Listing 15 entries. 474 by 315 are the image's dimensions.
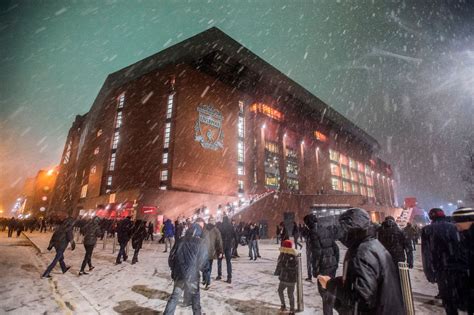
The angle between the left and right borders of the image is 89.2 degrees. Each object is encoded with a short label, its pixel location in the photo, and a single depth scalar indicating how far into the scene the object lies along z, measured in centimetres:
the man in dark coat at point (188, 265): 397
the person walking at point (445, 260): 367
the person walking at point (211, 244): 654
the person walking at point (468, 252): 359
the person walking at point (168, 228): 1486
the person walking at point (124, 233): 996
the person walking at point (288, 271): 483
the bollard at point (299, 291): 488
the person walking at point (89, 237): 805
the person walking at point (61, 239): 754
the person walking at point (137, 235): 1014
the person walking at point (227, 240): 732
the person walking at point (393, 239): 615
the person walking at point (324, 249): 504
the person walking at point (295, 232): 1580
